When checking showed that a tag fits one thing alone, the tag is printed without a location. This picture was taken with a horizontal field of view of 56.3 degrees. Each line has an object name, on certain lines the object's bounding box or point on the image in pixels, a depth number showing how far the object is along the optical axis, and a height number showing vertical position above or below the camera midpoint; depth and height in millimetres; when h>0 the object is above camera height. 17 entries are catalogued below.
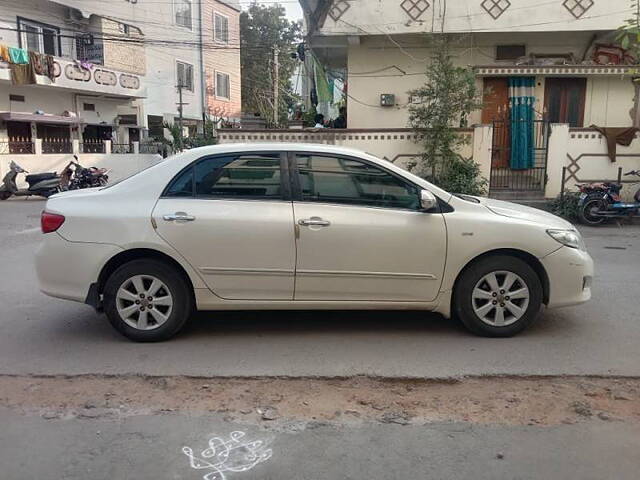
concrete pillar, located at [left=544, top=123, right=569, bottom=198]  12938 -81
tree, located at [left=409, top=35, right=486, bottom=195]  12641 +570
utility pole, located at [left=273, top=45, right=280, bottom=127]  32334 +3538
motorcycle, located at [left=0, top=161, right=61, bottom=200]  17812 -1096
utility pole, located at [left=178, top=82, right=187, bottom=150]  29036 +2135
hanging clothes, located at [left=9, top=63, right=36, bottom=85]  20562 +2512
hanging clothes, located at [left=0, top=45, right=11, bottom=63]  19906 +3082
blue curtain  14484 +648
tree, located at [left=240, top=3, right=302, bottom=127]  45656 +7344
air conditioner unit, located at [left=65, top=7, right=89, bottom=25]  24556 +5341
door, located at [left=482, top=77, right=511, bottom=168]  14586 +944
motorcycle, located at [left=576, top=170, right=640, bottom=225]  11867 -1058
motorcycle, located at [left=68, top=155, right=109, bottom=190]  18156 -914
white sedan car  4891 -793
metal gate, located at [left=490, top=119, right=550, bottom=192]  14312 -78
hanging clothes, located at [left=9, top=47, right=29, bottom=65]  20375 +3109
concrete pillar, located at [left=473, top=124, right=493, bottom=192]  13023 +99
